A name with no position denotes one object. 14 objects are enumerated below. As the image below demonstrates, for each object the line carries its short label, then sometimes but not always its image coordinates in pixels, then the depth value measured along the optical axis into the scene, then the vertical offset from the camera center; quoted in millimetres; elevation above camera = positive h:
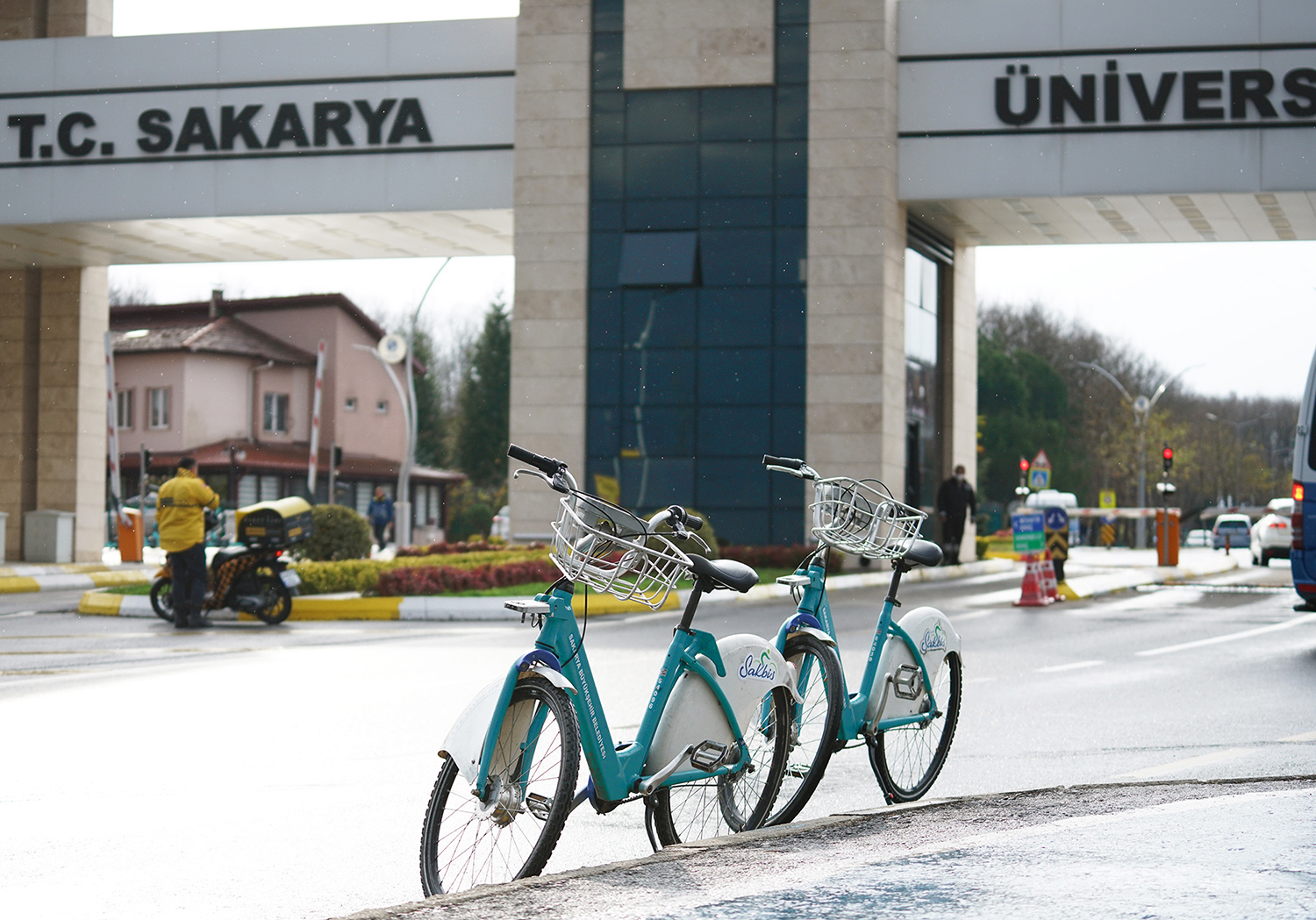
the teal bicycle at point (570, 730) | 4602 -827
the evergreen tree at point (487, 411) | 76938 +2969
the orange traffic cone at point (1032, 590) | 18828 -1411
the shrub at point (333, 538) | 23375 -1091
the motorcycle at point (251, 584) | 16766 -1307
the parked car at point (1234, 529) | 58625 -1929
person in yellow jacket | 15906 -725
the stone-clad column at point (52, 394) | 28422 +1325
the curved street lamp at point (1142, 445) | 57875 +1278
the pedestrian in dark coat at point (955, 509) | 27406 -597
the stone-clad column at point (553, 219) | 25562 +4234
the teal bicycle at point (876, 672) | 5891 -812
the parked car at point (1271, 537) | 33406 -1269
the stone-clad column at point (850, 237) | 24766 +3891
